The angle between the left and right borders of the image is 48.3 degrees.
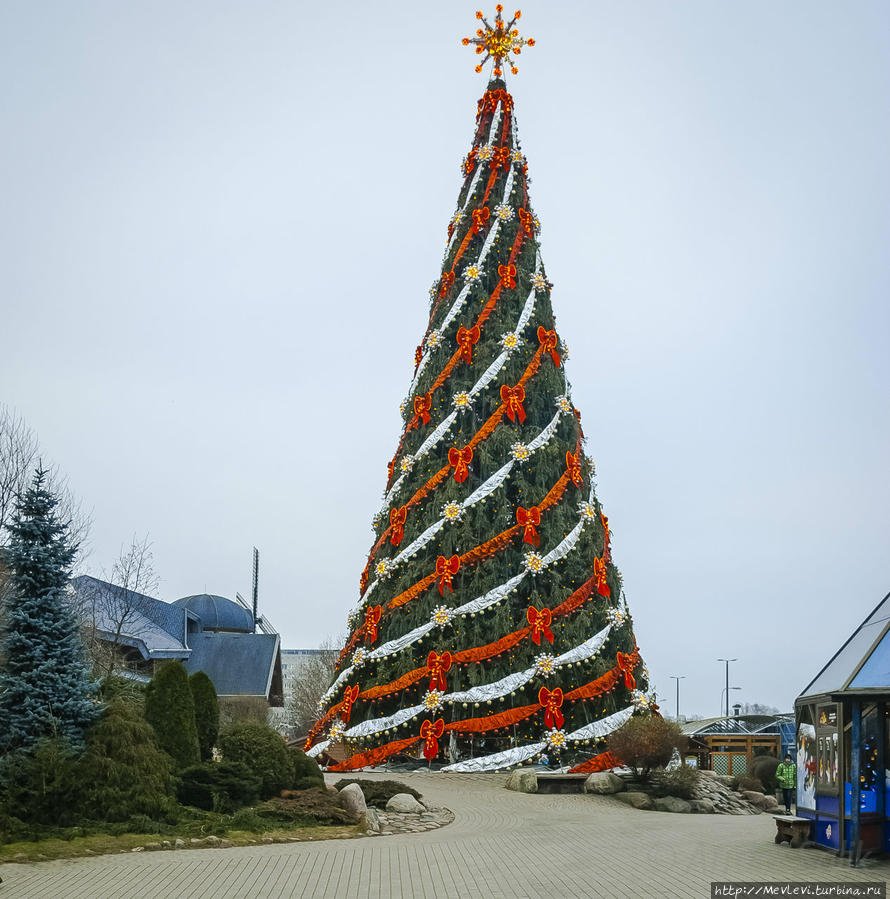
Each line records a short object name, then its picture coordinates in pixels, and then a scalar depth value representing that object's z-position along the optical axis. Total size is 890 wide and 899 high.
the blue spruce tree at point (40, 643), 13.12
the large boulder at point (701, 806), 18.53
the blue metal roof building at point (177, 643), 34.22
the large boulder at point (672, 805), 18.25
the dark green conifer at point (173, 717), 15.48
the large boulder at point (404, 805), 15.86
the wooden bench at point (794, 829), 12.11
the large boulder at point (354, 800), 15.06
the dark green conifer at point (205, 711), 17.25
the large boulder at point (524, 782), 19.89
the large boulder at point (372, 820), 14.23
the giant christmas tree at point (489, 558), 22.39
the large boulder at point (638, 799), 18.30
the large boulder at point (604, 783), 19.48
